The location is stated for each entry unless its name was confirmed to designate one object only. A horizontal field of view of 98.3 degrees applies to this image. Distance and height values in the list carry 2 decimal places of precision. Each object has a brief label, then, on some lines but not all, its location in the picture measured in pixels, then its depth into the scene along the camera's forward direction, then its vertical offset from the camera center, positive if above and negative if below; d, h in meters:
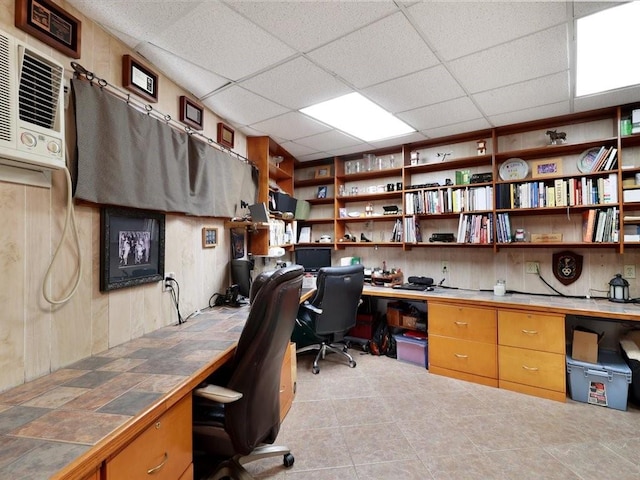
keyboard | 3.09 -0.50
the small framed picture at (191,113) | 2.04 +1.01
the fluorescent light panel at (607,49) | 1.49 +1.21
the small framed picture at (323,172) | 4.02 +1.06
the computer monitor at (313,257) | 3.83 -0.18
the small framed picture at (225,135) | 2.51 +1.02
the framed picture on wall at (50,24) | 1.14 +0.98
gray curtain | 1.35 +0.51
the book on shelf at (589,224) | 2.49 +0.17
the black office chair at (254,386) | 1.18 -0.63
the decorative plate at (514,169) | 2.89 +0.78
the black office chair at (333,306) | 2.74 -0.63
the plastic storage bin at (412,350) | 2.94 -1.16
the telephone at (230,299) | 2.45 -0.48
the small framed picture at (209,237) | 2.33 +0.07
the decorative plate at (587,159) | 2.60 +0.80
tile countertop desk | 0.73 -0.55
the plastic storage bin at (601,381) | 2.12 -1.09
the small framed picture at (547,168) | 2.72 +0.75
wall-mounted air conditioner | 0.99 +0.51
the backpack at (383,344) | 3.25 -1.18
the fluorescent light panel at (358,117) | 2.39 +1.23
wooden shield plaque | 2.70 -0.23
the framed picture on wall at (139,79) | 1.59 +1.00
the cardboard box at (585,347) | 2.27 -0.86
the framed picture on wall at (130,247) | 1.48 -0.01
